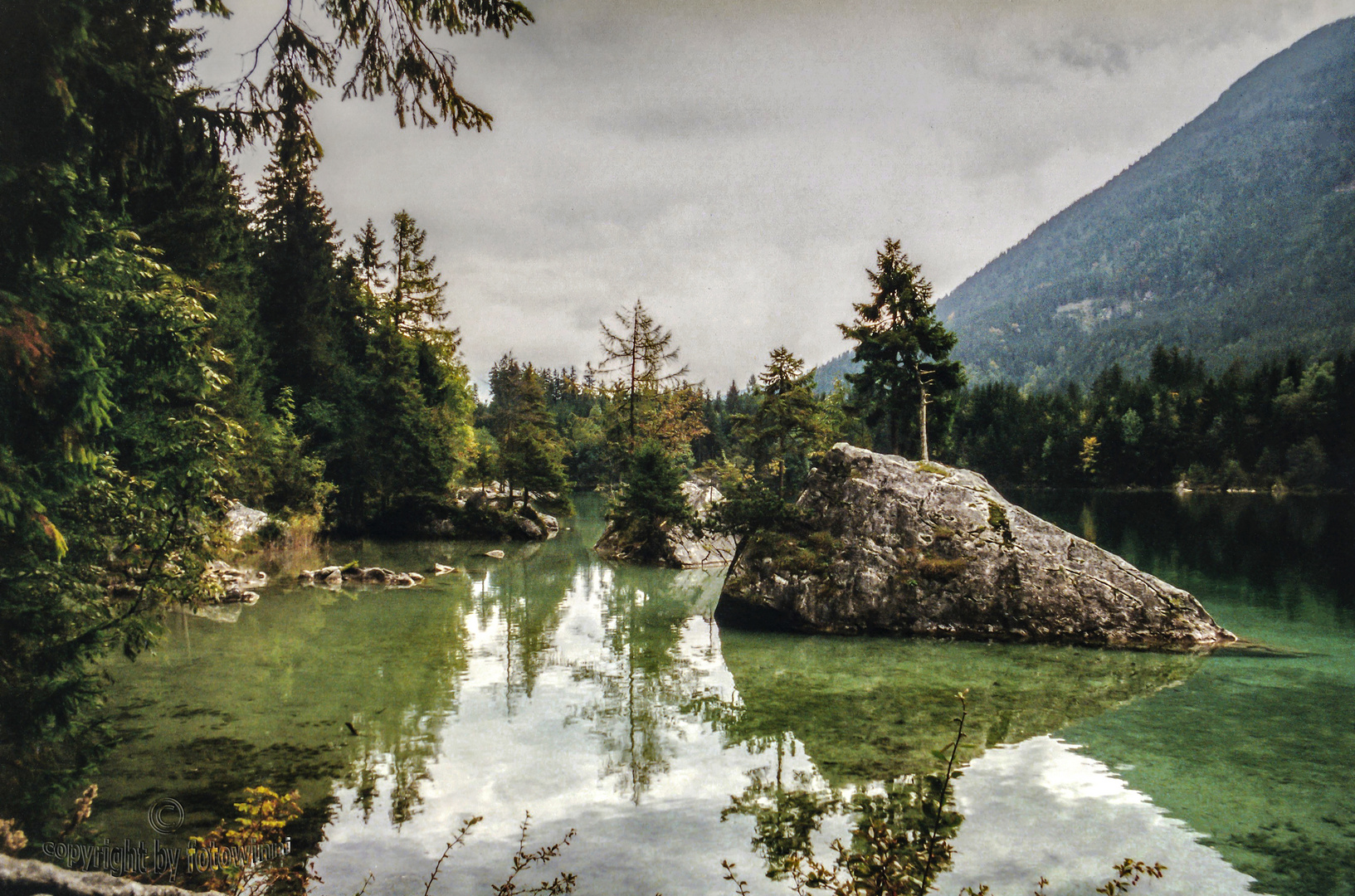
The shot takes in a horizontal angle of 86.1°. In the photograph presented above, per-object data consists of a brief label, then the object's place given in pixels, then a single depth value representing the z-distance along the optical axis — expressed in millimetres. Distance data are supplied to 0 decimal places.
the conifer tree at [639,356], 36562
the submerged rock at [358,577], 22156
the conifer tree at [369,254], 37781
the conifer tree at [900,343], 29297
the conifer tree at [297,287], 33219
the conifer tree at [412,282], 38000
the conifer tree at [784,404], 28219
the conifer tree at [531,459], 37031
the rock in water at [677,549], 27766
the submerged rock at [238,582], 19000
